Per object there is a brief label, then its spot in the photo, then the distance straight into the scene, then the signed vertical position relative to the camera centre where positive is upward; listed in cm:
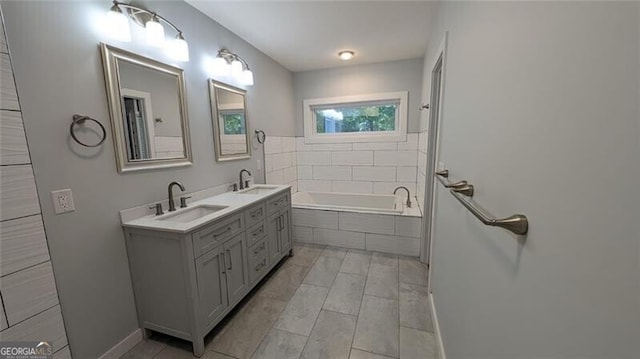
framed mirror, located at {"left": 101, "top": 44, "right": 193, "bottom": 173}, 147 +25
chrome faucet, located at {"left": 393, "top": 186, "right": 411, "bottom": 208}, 305 -70
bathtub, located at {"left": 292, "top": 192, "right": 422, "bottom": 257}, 274 -100
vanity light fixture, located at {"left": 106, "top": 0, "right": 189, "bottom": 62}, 139 +74
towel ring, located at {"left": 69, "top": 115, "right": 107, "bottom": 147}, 127 +14
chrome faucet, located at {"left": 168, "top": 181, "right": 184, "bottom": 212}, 177 -38
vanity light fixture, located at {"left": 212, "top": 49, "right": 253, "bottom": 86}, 223 +76
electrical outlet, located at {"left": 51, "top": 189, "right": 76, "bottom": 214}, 121 -27
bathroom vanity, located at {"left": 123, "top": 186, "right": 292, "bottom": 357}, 146 -77
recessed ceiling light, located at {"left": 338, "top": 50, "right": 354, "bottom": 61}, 303 +113
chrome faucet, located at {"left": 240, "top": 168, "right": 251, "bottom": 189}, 261 -41
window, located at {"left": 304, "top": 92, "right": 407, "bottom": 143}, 354 +39
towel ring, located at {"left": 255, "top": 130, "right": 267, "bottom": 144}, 294 +11
